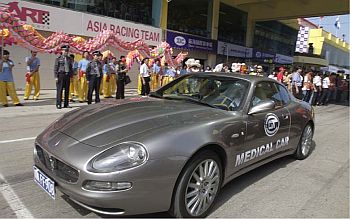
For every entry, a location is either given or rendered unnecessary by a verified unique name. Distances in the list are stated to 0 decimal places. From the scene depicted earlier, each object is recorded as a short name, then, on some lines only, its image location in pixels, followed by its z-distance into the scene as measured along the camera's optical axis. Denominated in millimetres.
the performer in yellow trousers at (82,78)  12504
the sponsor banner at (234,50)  27575
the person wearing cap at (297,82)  16312
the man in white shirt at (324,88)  17656
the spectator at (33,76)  11547
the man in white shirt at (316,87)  16811
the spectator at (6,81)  10039
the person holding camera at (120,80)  13039
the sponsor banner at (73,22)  14812
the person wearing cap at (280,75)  17016
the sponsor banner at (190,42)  22484
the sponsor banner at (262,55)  33197
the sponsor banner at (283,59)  37406
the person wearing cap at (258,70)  15587
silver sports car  2863
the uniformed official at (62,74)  10398
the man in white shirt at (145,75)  14484
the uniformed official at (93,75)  11354
